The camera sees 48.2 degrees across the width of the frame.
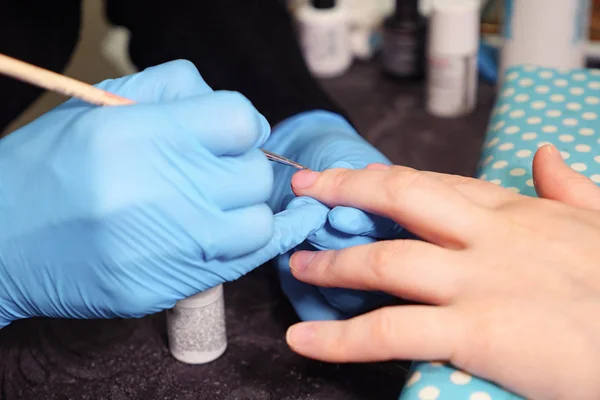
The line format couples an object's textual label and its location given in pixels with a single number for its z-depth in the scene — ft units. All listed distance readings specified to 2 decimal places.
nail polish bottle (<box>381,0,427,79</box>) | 3.69
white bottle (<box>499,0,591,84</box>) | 3.29
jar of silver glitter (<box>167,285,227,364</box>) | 2.02
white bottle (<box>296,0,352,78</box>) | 3.85
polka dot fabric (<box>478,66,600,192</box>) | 2.30
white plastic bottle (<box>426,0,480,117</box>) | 3.37
